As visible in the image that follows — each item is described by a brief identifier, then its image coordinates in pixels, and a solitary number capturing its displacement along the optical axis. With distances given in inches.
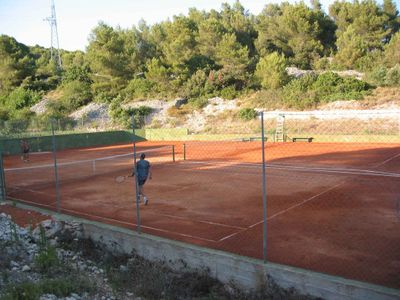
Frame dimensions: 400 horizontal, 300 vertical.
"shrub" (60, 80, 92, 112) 2354.3
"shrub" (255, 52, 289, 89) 1971.0
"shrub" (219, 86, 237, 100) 2071.9
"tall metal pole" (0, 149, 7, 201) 558.3
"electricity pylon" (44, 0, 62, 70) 2994.6
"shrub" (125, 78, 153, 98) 2289.6
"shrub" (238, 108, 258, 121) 1707.7
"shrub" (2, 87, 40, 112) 2460.6
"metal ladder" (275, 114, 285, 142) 1302.9
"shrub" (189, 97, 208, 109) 2023.1
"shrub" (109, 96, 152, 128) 1907.0
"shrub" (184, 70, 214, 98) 2174.0
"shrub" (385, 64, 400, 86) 1669.5
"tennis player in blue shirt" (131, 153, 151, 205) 498.3
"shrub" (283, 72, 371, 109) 1681.8
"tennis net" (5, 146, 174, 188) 764.6
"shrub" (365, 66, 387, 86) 1726.1
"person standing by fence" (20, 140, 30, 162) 1096.8
